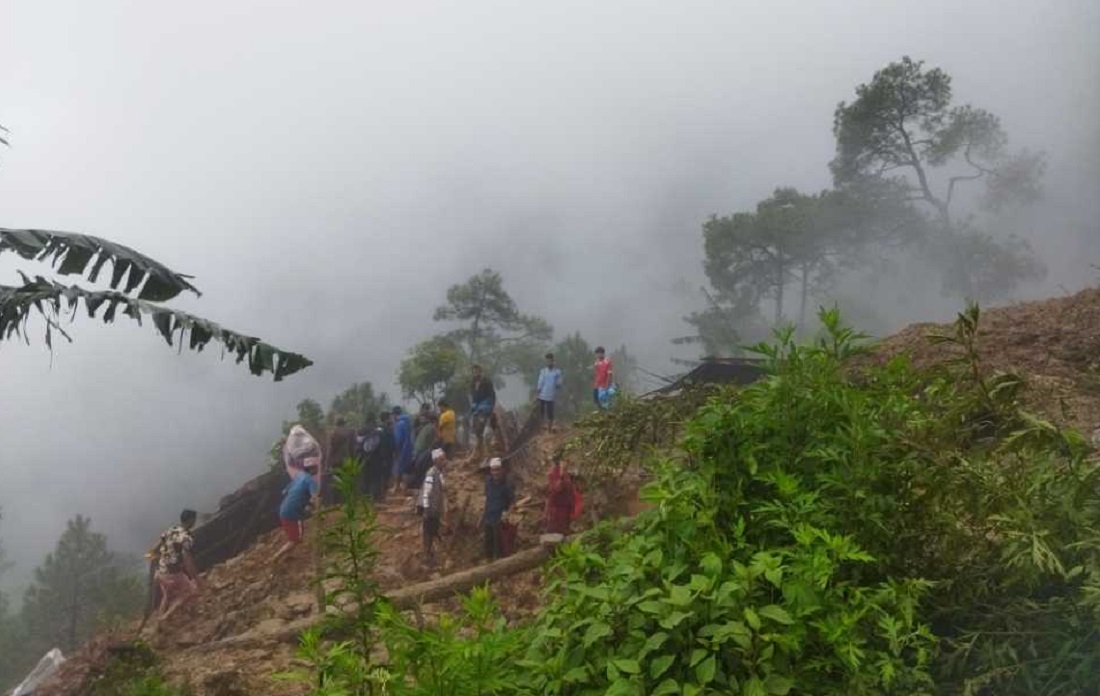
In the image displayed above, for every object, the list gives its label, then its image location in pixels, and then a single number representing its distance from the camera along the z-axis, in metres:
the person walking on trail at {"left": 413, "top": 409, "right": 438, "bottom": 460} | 11.61
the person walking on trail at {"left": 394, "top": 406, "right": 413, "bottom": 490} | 11.52
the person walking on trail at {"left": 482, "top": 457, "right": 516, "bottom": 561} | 8.58
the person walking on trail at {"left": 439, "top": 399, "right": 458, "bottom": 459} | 11.95
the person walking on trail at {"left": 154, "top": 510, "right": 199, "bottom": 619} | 9.43
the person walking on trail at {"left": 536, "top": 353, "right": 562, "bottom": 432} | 11.77
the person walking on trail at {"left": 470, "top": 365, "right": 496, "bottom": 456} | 11.80
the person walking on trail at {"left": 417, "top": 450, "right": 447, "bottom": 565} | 9.20
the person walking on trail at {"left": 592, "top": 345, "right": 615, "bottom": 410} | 11.50
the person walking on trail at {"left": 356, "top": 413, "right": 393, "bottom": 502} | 11.54
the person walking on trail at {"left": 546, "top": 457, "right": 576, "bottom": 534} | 8.17
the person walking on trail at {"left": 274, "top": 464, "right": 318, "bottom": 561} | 10.16
